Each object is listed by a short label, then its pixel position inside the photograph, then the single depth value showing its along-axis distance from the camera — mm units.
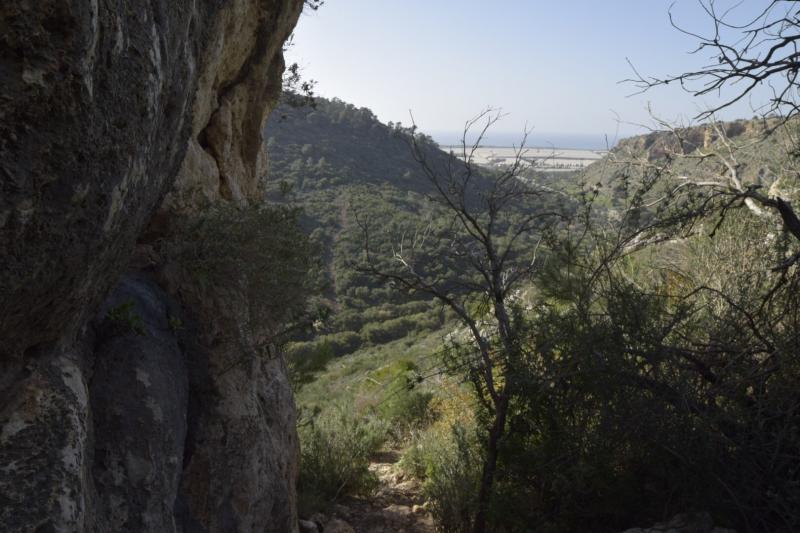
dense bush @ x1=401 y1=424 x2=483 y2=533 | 5773
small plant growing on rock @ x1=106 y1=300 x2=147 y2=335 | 3213
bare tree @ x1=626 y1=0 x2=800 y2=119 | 3395
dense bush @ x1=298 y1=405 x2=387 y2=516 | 6449
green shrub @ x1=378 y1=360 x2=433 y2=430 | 10398
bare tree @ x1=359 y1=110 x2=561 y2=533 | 5234
